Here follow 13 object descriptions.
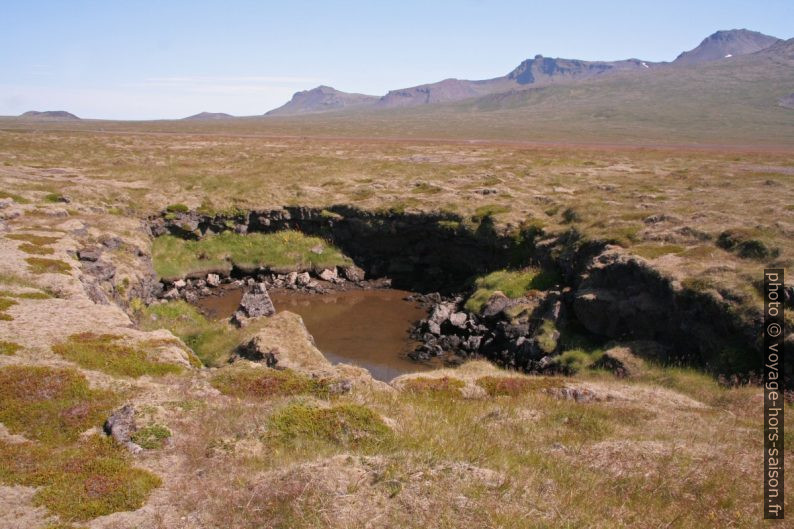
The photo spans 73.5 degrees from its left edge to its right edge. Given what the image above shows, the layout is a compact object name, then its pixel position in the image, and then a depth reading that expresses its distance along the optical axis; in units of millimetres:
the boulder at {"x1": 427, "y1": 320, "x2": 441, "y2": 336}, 35438
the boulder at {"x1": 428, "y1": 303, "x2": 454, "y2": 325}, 36362
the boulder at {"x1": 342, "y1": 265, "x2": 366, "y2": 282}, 47062
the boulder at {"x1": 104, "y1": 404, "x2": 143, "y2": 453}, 12328
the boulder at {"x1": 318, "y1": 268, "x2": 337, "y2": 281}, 46656
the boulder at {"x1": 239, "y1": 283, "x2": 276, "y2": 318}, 31328
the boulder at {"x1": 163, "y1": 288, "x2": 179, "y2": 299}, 39844
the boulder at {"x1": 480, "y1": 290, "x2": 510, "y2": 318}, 34781
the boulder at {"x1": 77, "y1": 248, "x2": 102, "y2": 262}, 31422
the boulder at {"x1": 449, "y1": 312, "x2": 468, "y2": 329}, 35438
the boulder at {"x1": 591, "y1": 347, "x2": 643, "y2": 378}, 24203
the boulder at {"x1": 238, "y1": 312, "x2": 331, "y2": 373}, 23094
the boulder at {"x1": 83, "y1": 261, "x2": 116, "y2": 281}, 30781
